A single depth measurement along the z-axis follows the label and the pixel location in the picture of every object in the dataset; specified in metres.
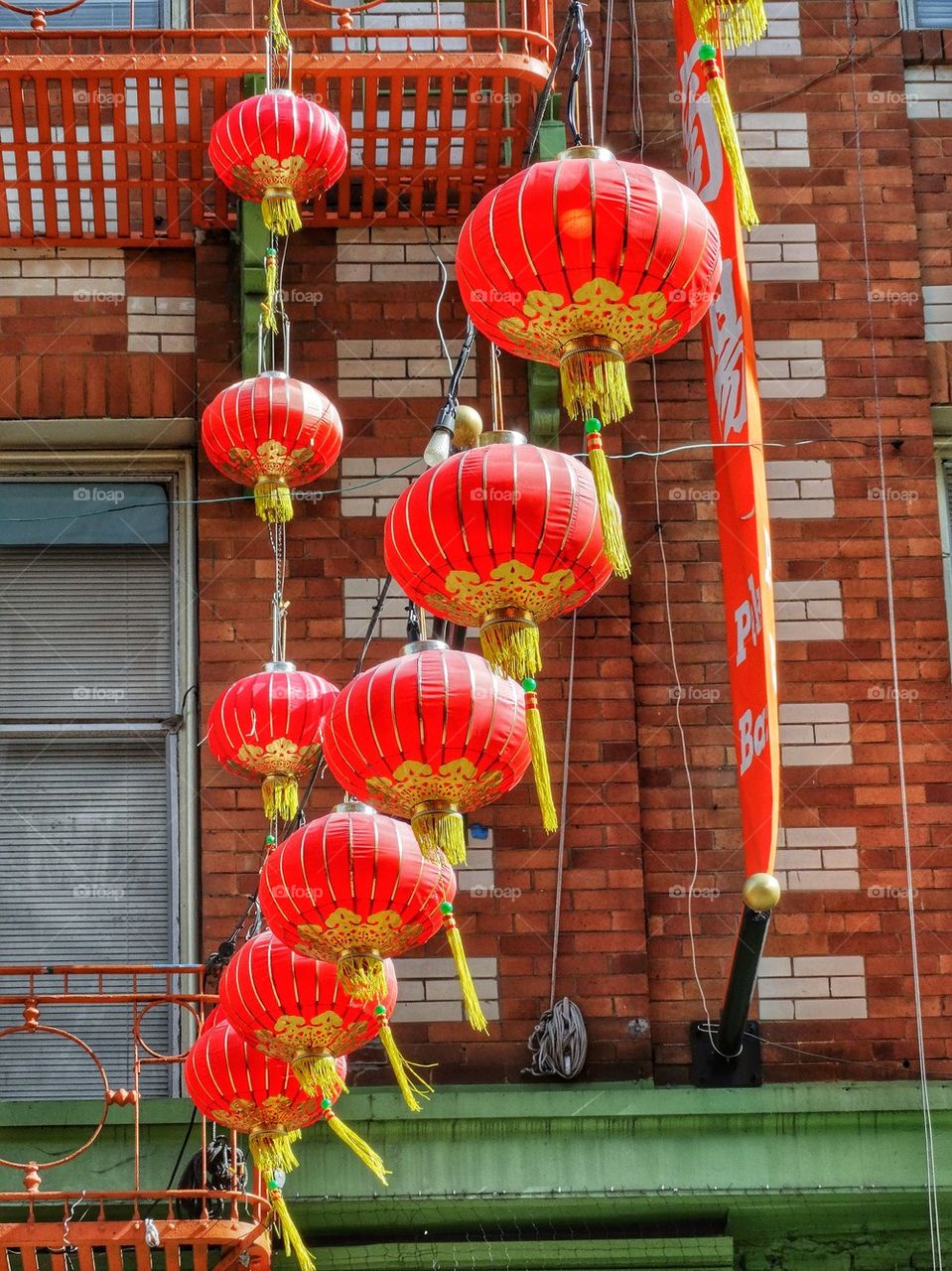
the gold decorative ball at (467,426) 7.15
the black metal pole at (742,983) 7.91
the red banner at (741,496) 7.68
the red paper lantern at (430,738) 6.32
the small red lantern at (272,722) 8.01
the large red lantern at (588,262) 5.85
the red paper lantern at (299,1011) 7.04
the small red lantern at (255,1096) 7.38
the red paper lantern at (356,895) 6.67
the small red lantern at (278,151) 8.44
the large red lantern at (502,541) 6.15
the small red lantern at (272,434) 8.39
